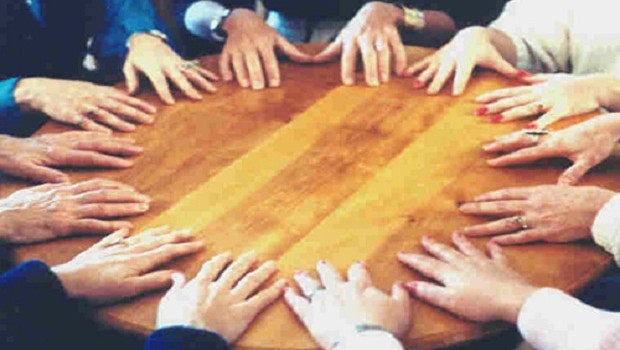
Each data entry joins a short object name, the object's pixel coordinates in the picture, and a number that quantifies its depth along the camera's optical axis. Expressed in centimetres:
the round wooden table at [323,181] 95
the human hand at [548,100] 127
